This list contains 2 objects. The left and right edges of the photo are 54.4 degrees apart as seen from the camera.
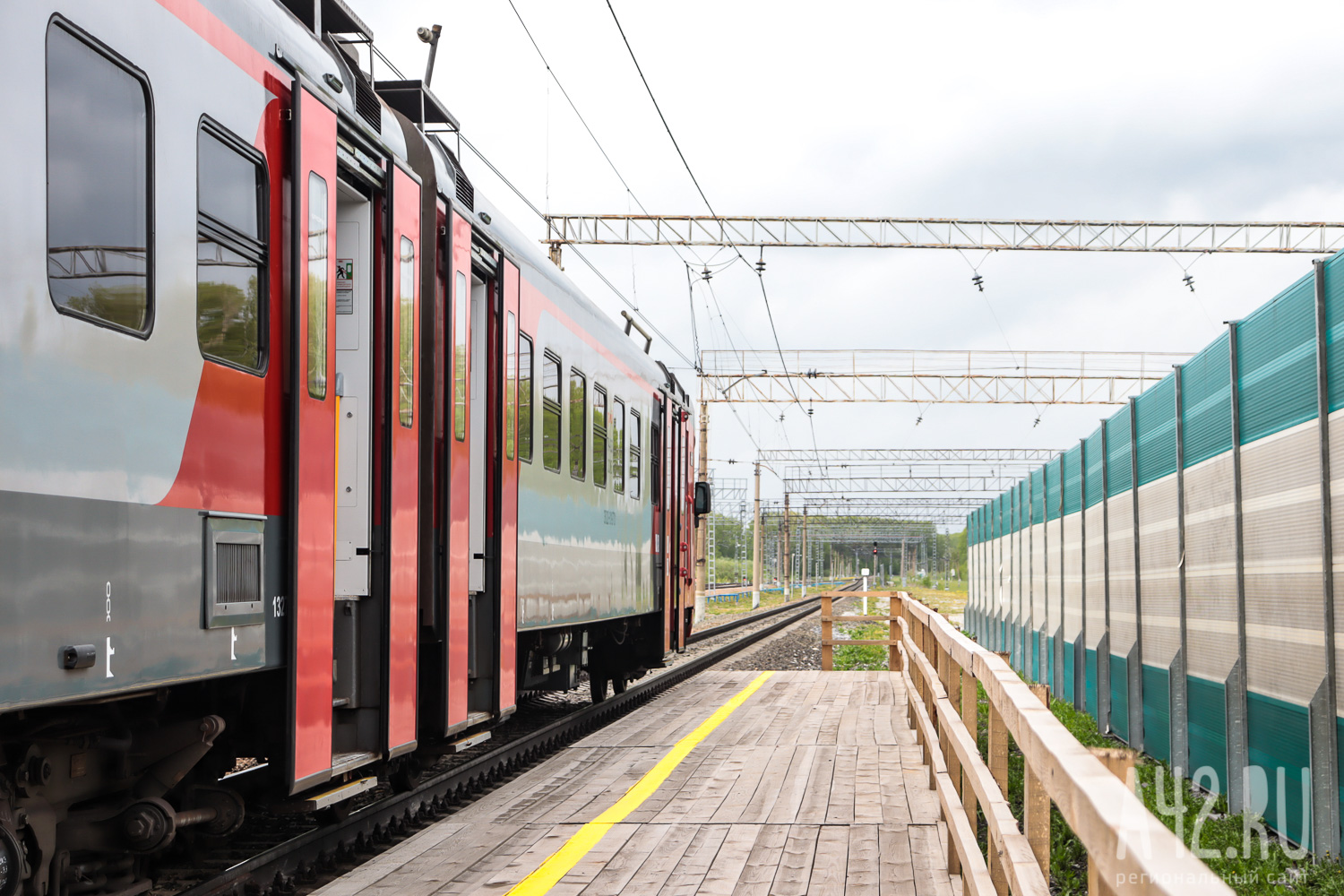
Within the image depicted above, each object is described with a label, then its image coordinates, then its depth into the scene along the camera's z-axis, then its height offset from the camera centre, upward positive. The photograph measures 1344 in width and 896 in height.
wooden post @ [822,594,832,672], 19.02 -1.69
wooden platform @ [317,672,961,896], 5.92 -1.66
